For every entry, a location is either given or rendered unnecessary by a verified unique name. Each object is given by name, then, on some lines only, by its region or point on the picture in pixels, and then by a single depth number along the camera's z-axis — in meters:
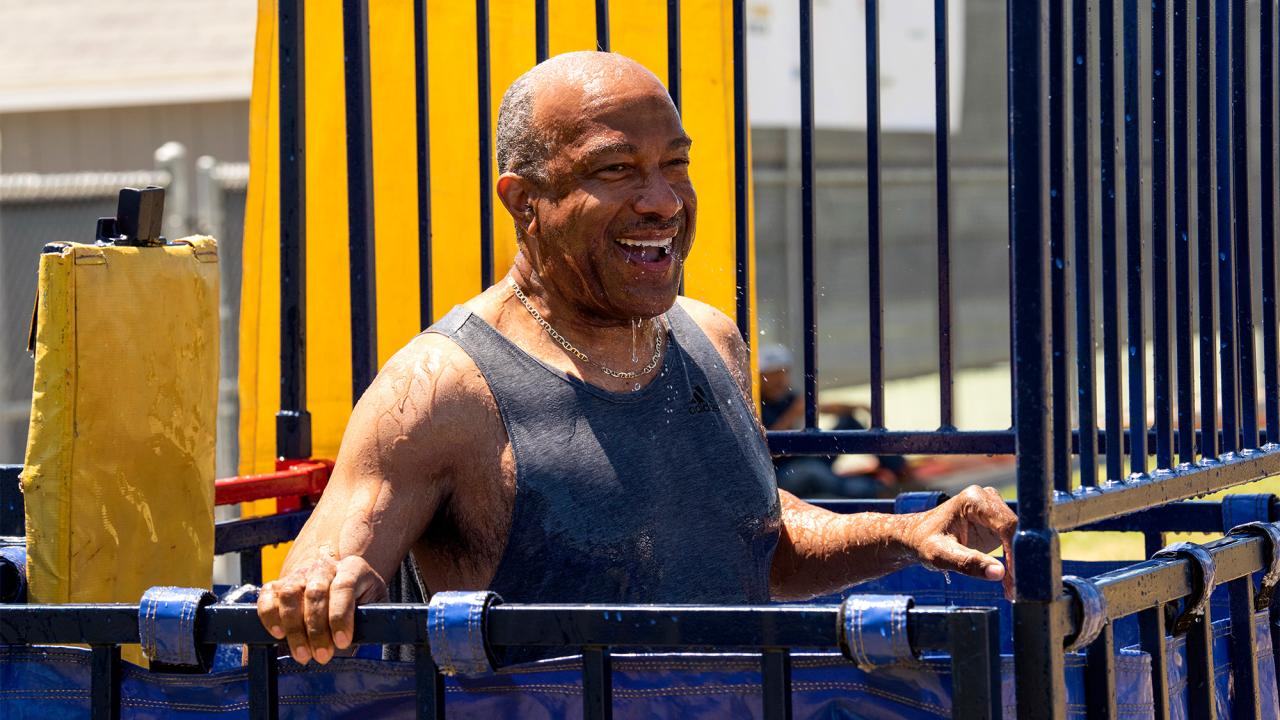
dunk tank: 3.89
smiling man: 4.79
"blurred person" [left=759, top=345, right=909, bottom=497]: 17.92
